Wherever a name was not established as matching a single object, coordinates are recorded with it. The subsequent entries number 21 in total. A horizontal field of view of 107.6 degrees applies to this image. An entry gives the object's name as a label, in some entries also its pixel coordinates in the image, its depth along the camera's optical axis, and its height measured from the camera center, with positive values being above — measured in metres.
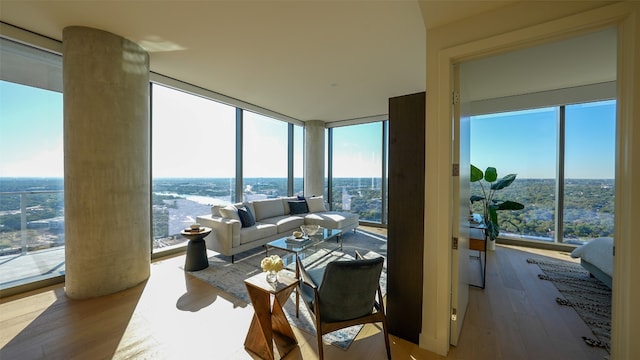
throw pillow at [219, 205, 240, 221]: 3.85 -0.59
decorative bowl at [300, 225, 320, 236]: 3.61 -0.81
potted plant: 3.91 -0.41
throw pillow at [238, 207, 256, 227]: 4.00 -0.69
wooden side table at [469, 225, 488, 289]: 2.83 -0.74
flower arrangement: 1.79 -0.67
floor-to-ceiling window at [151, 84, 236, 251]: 3.78 +0.34
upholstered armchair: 1.53 -0.81
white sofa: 3.55 -0.83
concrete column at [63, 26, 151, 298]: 2.50 +0.18
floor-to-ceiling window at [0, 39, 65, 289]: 2.61 +0.12
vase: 1.80 -0.78
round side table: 3.25 -1.04
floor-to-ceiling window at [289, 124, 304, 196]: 6.55 +0.51
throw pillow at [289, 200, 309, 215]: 5.32 -0.68
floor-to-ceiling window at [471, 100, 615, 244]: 3.93 +0.28
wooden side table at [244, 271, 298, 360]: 1.71 -1.09
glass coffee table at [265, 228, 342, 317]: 3.13 -0.93
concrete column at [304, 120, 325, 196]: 6.51 +0.61
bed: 2.62 -0.93
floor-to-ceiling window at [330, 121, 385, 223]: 6.20 +0.25
